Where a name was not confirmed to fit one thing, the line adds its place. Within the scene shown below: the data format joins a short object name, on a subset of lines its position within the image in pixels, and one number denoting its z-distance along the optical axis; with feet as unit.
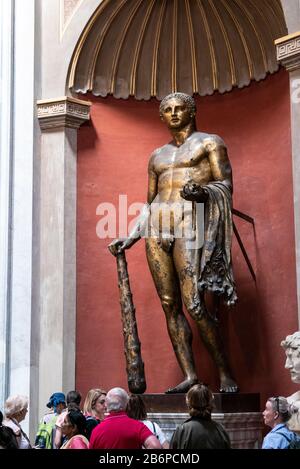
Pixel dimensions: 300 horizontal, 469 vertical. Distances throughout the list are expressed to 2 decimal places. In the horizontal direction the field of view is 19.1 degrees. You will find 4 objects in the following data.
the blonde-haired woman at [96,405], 18.75
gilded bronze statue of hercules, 24.08
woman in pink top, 15.54
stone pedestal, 23.04
